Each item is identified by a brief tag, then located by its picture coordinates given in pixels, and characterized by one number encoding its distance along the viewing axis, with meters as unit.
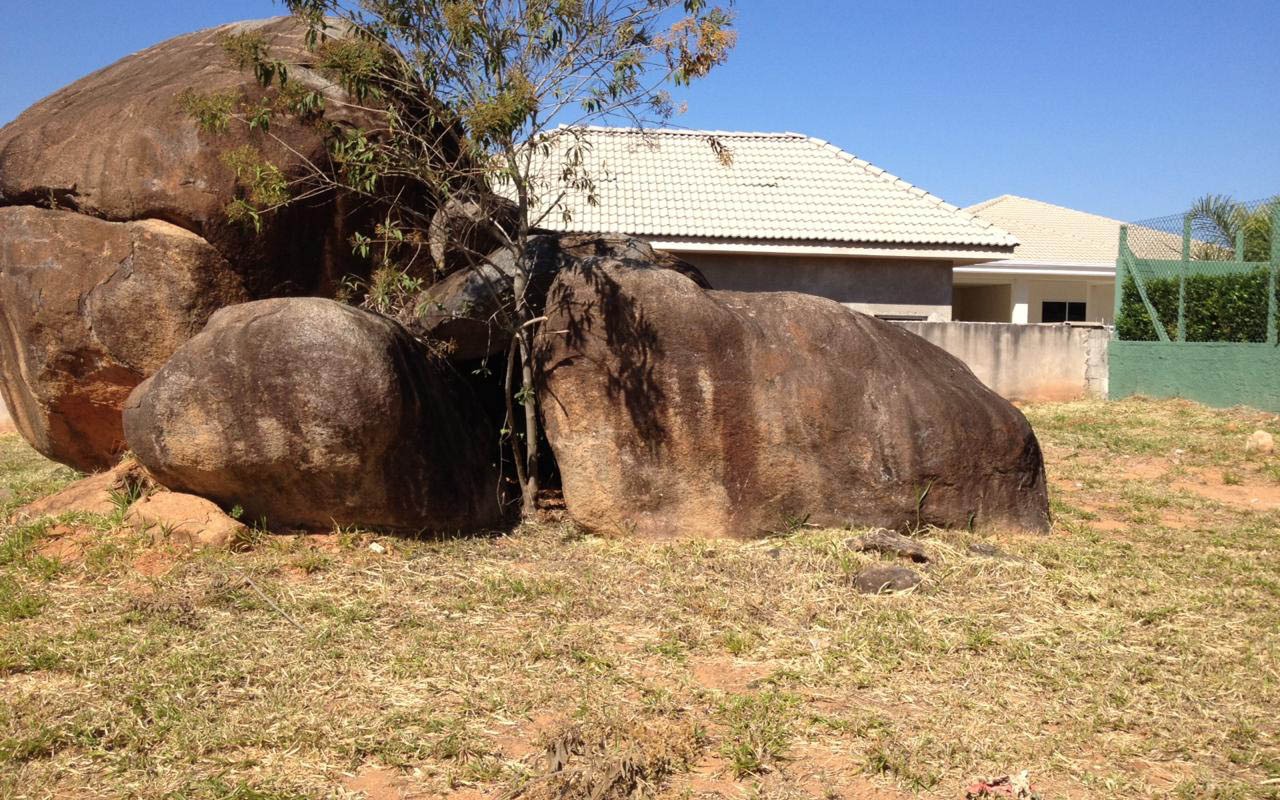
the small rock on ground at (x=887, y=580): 6.05
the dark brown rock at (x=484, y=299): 7.38
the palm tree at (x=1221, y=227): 15.33
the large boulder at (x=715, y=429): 7.09
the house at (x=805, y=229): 16.53
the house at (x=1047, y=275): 23.38
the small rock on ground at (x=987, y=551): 6.69
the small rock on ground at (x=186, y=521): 6.41
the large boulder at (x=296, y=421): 6.27
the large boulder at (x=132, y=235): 7.28
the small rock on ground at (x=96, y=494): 7.22
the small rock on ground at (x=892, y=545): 6.52
